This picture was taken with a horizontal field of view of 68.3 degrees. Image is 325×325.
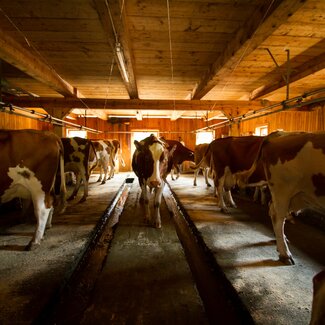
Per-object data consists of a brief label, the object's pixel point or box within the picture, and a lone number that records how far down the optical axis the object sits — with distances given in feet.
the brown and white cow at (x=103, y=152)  28.71
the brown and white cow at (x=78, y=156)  19.24
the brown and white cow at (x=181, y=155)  32.07
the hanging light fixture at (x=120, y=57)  9.90
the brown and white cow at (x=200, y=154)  26.43
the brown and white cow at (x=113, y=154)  34.40
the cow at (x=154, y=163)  13.14
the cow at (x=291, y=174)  7.47
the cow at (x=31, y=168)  9.54
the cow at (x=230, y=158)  15.03
